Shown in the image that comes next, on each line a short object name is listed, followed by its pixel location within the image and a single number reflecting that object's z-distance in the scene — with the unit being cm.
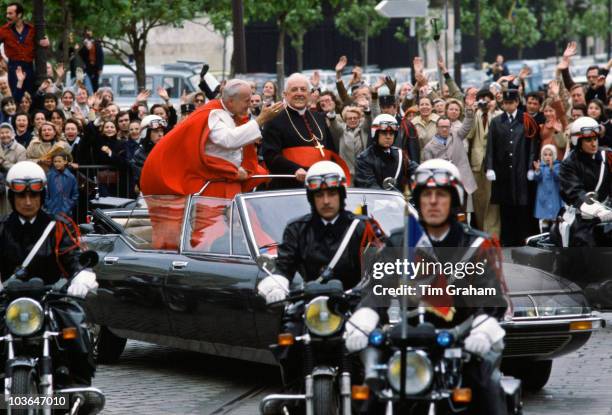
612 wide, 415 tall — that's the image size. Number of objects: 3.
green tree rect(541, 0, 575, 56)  7738
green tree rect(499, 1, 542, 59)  7288
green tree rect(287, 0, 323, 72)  5159
